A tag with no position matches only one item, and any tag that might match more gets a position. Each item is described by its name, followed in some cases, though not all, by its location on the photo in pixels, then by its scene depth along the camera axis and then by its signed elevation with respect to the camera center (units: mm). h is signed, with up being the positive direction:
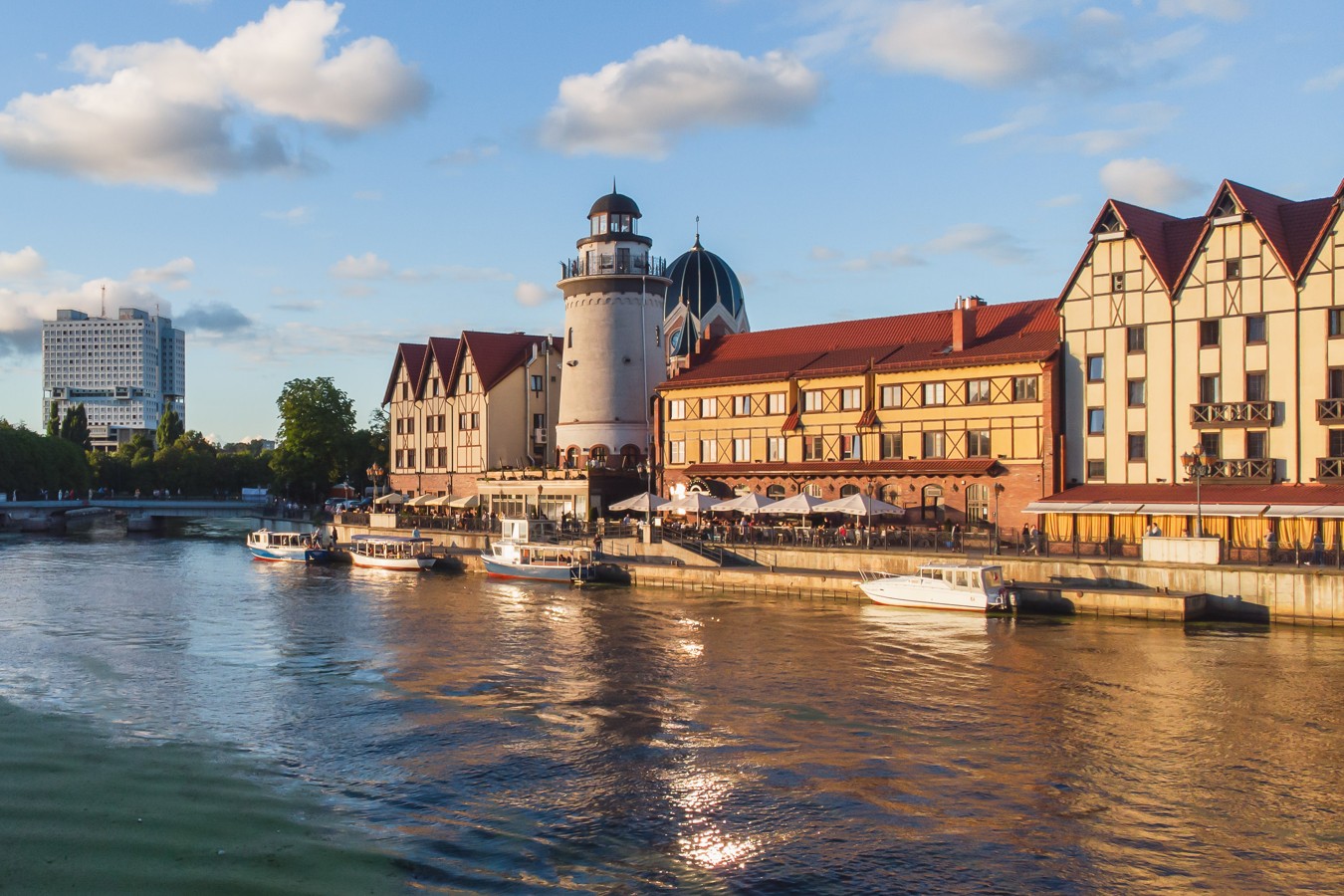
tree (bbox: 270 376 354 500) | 108875 +4730
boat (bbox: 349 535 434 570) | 71312 -4474
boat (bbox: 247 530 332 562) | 77750 -4452
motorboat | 47188 -4489
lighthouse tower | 82500 +9811
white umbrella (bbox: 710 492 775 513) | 61719 -1254
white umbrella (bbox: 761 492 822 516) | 59250 -1302
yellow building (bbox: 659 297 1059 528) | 58812 +3701
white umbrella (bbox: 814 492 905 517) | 56875 -1309
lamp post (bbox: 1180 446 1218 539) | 47062 +603
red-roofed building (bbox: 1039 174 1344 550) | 49969 +4926
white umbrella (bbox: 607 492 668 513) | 67162 -1304
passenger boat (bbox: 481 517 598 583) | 62012 -4289
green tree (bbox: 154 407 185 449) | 193875 +7874
